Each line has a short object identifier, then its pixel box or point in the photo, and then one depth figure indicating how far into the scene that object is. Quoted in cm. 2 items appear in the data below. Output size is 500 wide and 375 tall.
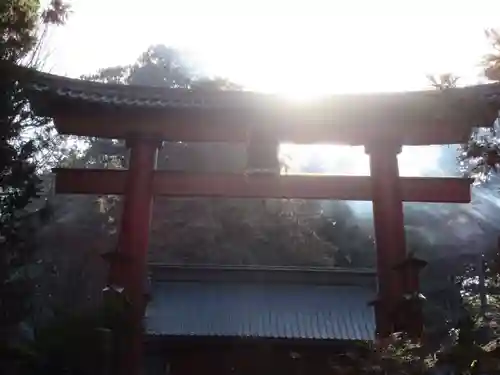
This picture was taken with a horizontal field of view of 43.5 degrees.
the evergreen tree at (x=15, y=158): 697
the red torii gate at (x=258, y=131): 796
